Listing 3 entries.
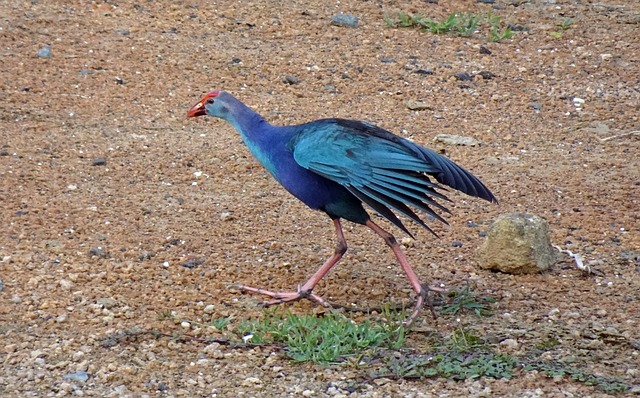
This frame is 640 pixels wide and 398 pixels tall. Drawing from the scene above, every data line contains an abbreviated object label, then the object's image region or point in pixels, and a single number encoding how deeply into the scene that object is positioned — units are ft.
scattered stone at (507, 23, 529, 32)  58.75
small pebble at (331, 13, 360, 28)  58.03
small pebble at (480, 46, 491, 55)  55.83
